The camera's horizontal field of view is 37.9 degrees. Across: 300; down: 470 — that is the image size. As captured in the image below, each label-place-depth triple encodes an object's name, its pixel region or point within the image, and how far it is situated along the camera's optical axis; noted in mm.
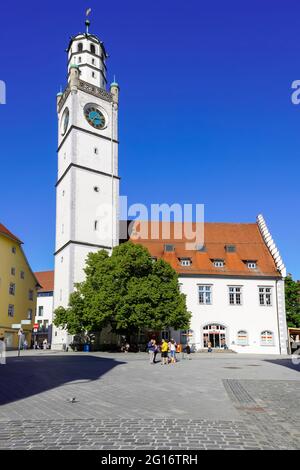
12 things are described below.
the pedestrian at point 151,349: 24797
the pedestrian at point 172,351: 26509
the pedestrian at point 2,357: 23100
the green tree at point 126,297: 34875
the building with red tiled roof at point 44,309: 80250
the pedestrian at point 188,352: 36306
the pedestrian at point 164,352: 24733
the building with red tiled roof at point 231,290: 44031
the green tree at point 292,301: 54562
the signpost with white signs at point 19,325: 30136
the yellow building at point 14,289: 47812
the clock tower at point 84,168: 43812
